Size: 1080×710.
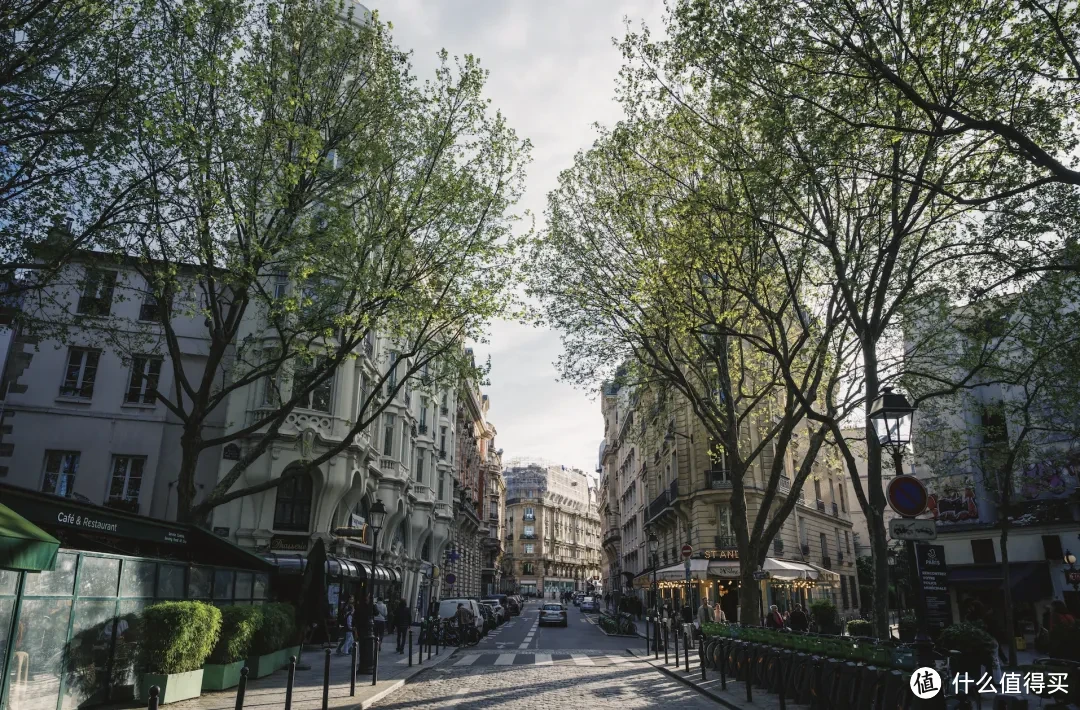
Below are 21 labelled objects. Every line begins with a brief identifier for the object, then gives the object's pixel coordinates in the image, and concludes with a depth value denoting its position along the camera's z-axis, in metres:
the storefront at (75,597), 8.23
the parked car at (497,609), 37.45
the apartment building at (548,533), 127.38
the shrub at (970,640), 10.41
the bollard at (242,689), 7.59
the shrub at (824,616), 23.16
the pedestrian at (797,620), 20.99
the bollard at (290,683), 9.04
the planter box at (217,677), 12.24
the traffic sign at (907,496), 8.20
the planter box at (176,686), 10.54
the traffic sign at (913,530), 8.16
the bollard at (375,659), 13.95
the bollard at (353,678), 11.98
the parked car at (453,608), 26.91
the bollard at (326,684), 10.28
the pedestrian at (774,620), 20.90
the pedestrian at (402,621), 22.02
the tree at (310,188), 13.62
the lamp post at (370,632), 15.65
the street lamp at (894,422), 8.99
